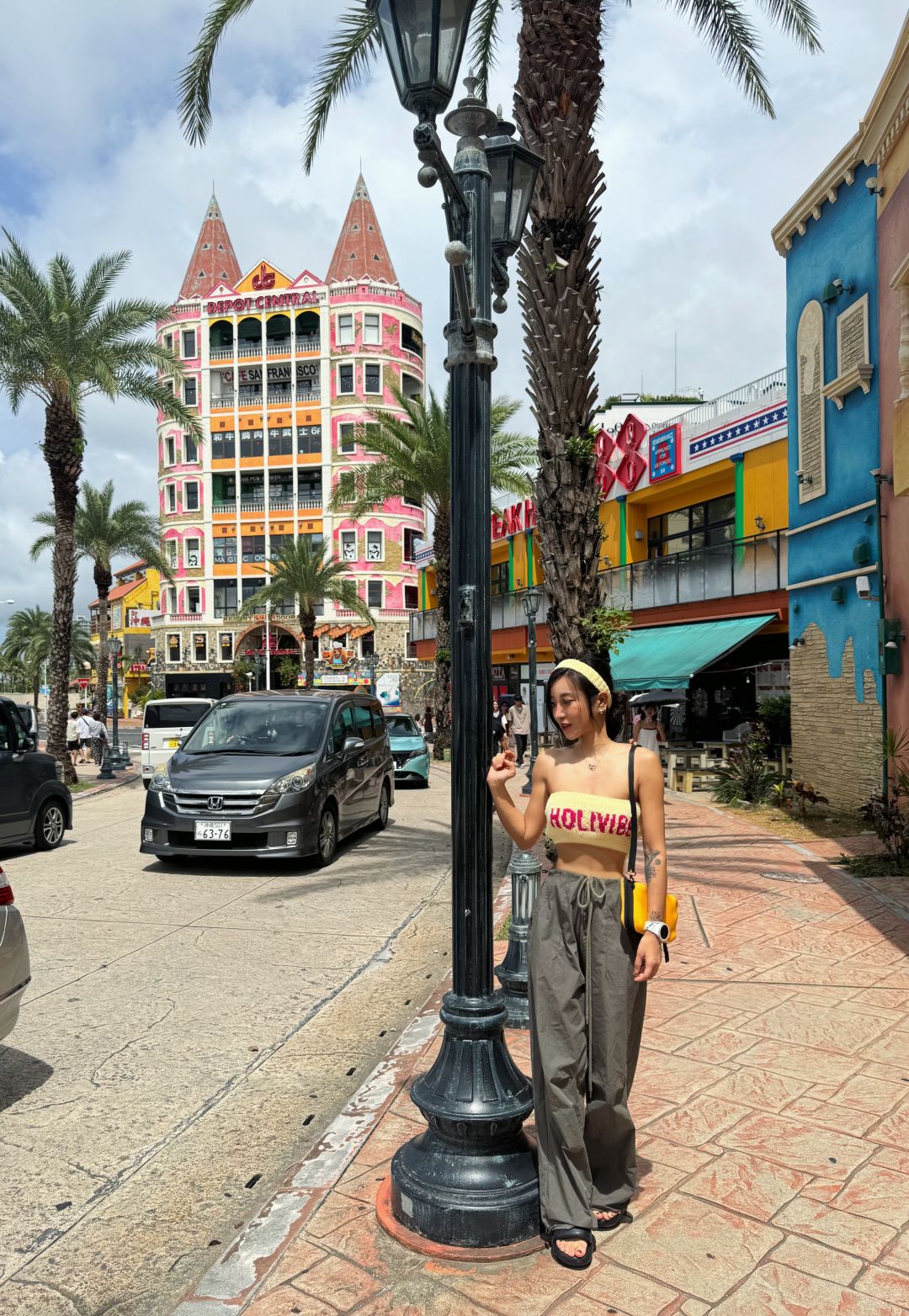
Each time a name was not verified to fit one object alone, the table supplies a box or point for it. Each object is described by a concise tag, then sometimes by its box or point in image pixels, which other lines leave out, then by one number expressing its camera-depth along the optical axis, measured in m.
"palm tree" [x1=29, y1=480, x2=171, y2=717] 38.22
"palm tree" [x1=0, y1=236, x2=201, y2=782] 20.78
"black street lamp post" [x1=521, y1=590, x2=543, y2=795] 15.20
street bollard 5.58
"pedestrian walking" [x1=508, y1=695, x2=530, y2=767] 24.03
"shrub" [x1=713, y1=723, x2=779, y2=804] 15.65
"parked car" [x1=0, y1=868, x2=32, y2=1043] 4.55
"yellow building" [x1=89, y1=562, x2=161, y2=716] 72.62
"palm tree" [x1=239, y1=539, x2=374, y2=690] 42.19
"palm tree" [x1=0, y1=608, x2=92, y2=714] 75.44
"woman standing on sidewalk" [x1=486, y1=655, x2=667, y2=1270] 3.17
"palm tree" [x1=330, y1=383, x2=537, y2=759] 28.92
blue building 12.62
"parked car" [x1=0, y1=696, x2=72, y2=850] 11.09
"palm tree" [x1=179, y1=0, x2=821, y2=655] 9.40
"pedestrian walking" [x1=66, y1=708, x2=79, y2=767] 27.59
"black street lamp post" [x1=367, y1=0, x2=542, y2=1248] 3.26
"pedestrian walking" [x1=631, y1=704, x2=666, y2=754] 21.20
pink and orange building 61.34
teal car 20.77
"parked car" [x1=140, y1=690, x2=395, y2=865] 9.90
